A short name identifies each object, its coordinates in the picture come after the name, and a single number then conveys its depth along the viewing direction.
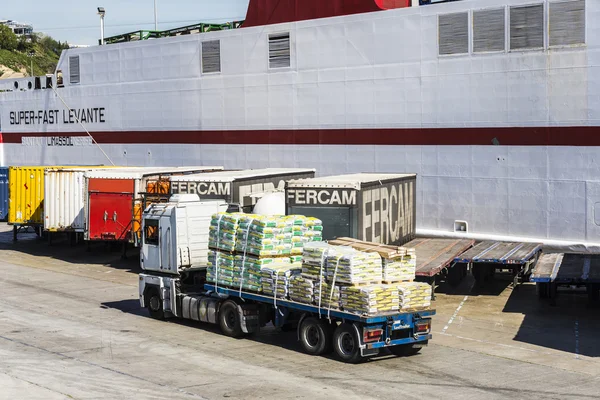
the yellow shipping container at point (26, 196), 34.00
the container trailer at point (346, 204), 22.95
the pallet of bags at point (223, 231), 19.09
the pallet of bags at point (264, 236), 18.48
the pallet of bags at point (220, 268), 19.05
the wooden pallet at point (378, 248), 16.78
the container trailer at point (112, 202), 29.72
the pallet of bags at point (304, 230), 19.06
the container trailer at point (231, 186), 26.48
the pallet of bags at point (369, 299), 16.08
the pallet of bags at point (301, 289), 17.16
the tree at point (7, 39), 131.54
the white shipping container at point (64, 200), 31.95
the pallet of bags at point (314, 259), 17.02
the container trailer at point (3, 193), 38.28
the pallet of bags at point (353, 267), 16.44
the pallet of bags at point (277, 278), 17.77
